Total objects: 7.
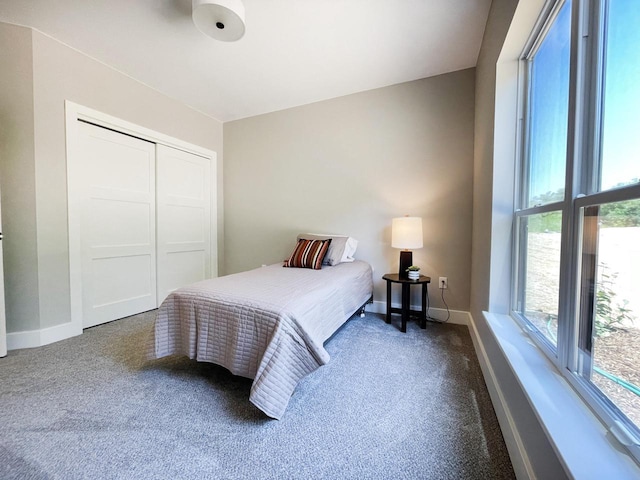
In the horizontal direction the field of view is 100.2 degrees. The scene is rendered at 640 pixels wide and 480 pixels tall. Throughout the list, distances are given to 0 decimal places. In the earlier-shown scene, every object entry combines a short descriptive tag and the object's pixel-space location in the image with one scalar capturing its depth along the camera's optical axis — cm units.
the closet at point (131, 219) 244
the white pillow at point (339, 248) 282
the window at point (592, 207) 73
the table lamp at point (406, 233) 255
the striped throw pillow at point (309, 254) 271
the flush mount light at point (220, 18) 163
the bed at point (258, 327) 134
